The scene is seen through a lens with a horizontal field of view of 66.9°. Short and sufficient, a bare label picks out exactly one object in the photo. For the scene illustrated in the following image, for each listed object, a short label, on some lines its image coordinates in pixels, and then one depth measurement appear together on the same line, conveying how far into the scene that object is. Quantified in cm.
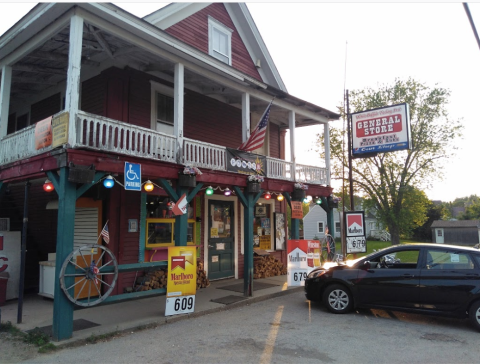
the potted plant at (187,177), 824
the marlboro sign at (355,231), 1088
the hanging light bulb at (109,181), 682
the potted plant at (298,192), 1186
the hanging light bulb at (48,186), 750
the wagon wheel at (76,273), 609
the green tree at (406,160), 2653
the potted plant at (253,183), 1004
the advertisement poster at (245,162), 991
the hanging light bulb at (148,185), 767
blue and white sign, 697
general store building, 677
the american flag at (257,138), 1026
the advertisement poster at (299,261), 1010
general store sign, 1217
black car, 674
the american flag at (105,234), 795
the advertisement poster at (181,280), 748
